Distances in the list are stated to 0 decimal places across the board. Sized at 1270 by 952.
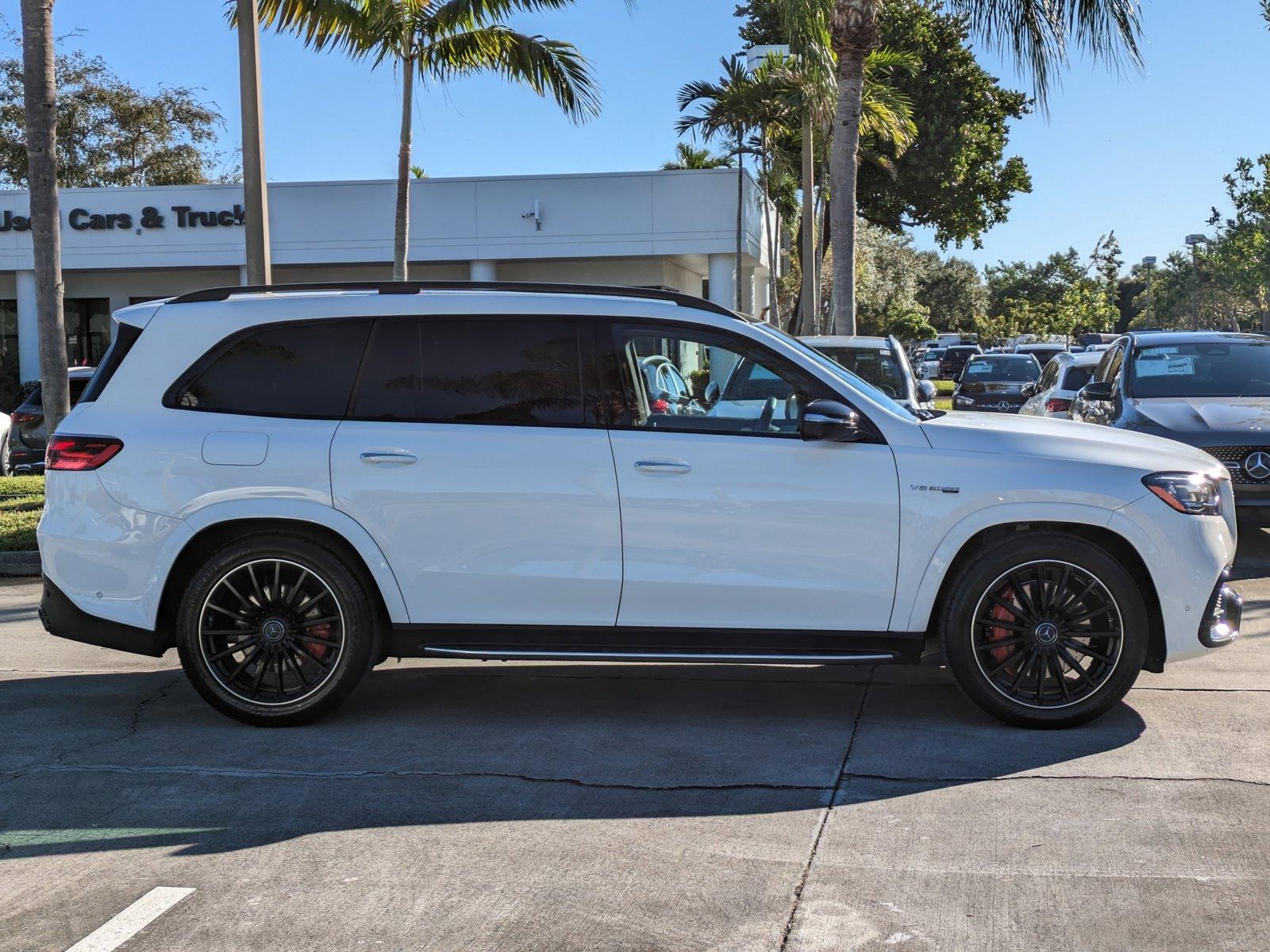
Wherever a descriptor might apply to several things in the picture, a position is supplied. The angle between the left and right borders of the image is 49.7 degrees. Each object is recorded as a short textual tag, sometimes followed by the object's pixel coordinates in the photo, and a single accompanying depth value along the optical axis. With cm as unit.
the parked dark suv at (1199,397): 991
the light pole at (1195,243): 5878
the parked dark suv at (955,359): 4928
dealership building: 2695
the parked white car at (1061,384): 1523
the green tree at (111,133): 4475
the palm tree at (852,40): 1569
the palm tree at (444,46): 1641
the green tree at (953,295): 9975
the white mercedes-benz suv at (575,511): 566
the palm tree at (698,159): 4009
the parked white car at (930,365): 5464
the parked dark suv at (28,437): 1705
